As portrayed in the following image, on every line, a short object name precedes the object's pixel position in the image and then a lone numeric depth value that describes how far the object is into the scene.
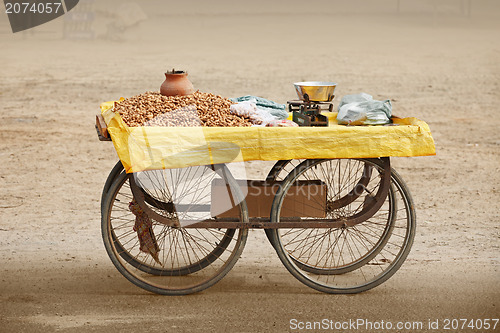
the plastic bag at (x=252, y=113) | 7.85
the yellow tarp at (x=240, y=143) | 7.26
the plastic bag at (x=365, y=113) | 7.92
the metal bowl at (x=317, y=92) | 7.86
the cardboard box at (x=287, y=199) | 7.77
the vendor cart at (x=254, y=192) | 7.29
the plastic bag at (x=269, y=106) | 8.36
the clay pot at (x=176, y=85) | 8.18
